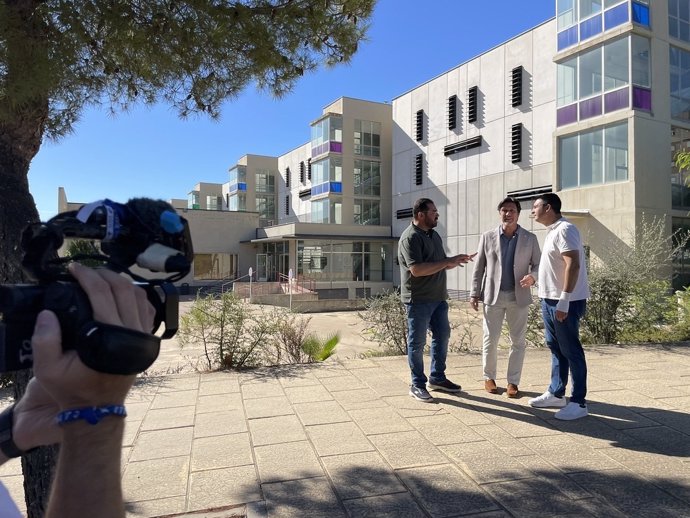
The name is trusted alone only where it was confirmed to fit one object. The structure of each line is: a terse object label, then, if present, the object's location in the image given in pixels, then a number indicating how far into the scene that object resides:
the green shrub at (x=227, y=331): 6.30
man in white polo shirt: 3.91
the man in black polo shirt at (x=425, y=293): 4.46
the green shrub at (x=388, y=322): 7.36
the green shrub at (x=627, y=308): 7.63
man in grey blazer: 4.55
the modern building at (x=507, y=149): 18.03
